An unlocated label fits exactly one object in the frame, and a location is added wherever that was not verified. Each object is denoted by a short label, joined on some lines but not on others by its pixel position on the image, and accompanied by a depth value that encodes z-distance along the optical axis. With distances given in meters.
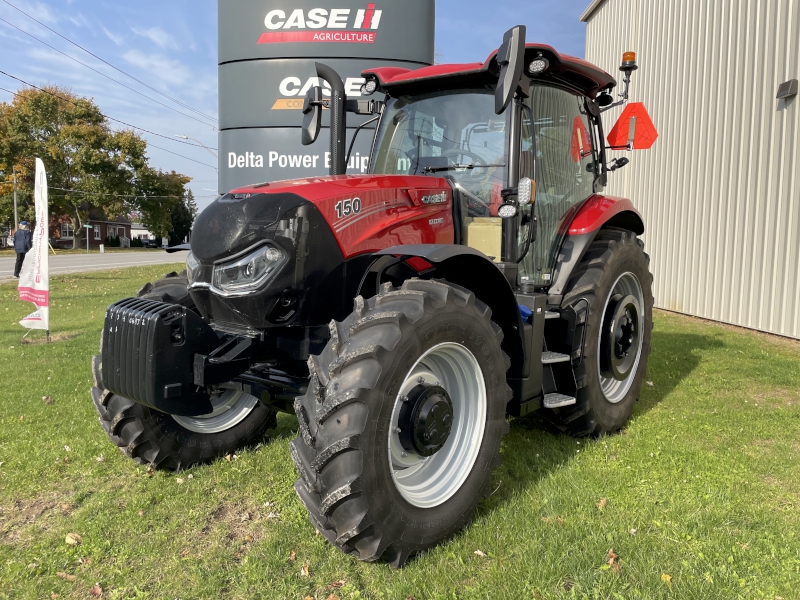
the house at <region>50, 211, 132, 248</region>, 53.97
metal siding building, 8.44
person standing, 17.59
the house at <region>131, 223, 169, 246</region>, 102.88
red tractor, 2.56
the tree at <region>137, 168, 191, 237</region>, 44.50
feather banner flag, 7.23
